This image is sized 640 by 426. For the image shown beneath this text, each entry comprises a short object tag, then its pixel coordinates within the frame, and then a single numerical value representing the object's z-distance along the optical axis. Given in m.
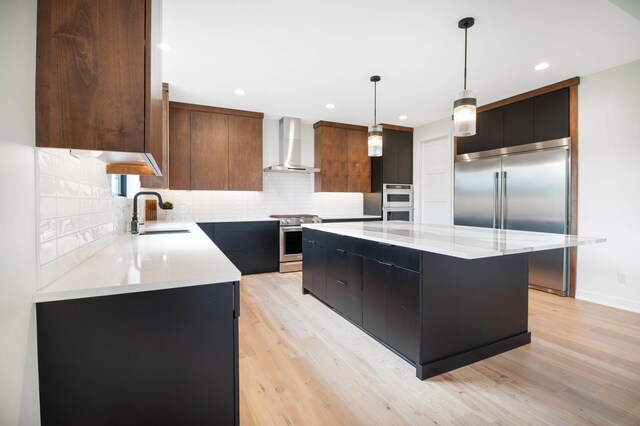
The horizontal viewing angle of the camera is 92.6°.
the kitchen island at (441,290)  1.91
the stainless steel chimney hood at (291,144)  5.18
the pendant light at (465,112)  2.19
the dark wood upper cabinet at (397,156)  5.66
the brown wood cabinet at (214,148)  4.42
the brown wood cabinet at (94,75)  0.93
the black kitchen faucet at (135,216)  2.46
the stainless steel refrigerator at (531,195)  3.66
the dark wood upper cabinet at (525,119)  3.67
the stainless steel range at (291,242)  4.77
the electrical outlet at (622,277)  3.22
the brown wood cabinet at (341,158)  5.45
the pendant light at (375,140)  3.10
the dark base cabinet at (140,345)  0.94
